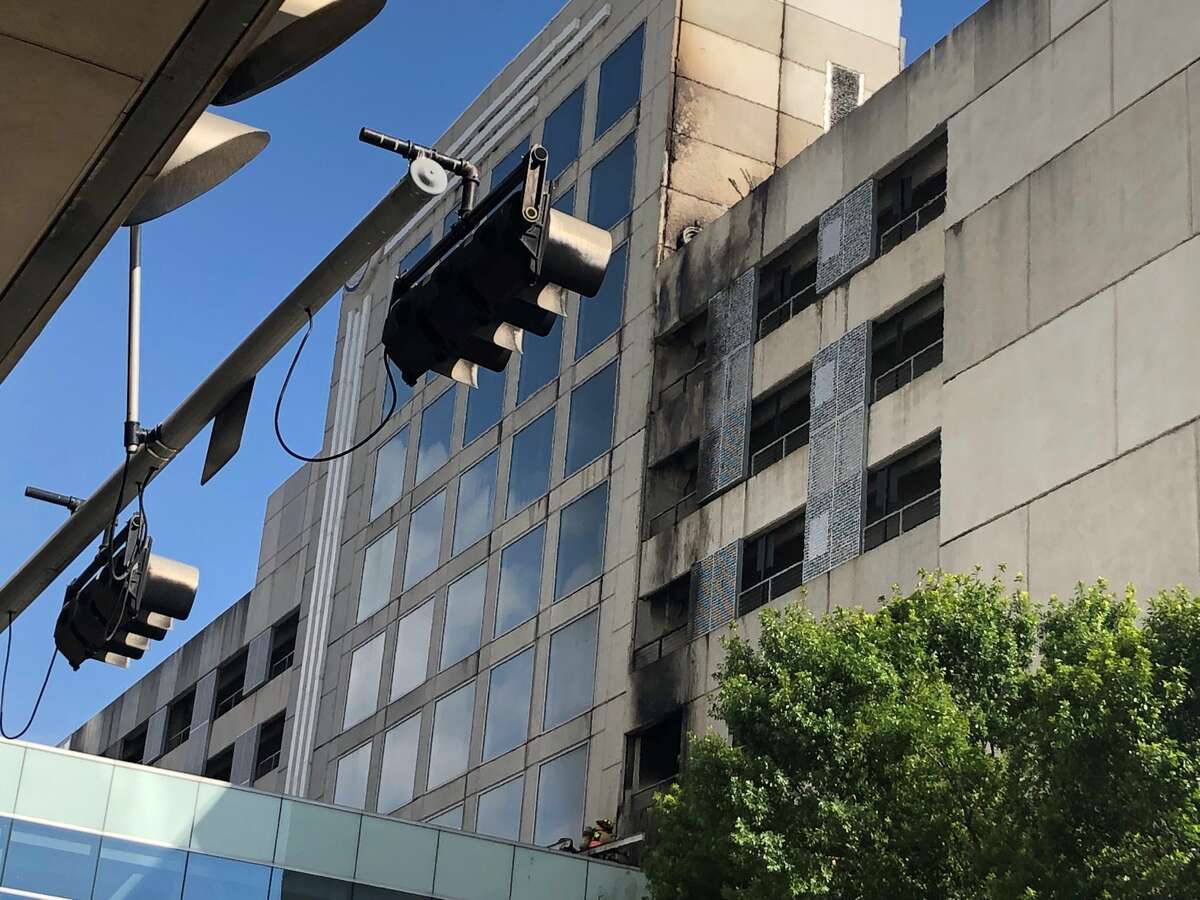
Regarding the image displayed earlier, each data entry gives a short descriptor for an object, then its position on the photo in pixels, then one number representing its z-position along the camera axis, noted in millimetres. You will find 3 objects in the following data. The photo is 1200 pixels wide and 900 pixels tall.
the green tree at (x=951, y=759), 19812
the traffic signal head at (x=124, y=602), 11680
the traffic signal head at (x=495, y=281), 7754
